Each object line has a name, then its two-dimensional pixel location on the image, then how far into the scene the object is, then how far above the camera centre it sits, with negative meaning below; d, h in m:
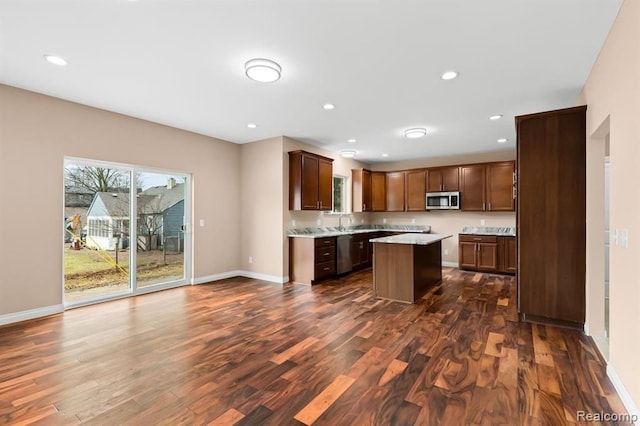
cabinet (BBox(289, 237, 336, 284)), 5.39 -0.82
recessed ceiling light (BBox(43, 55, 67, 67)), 2.80 +1.47
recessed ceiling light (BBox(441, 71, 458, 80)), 3.05 +1.45
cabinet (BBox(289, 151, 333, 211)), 5.54 +0.64
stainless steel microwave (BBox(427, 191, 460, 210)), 6.86 +0.34
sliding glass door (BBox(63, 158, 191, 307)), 4.09 -0.24
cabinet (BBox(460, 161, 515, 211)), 6.40 +0.63
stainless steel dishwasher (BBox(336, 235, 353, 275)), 6.03 -0.82
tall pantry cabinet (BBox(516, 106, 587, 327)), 3.15 +0.00
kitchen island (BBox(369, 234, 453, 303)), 4.22 -0.78
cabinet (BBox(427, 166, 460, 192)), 6.96 +0.85
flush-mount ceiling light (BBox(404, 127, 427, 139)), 5.01 +1.40
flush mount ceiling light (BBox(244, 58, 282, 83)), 2.83 +1.40
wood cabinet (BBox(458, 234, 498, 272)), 6.27 -0.81
